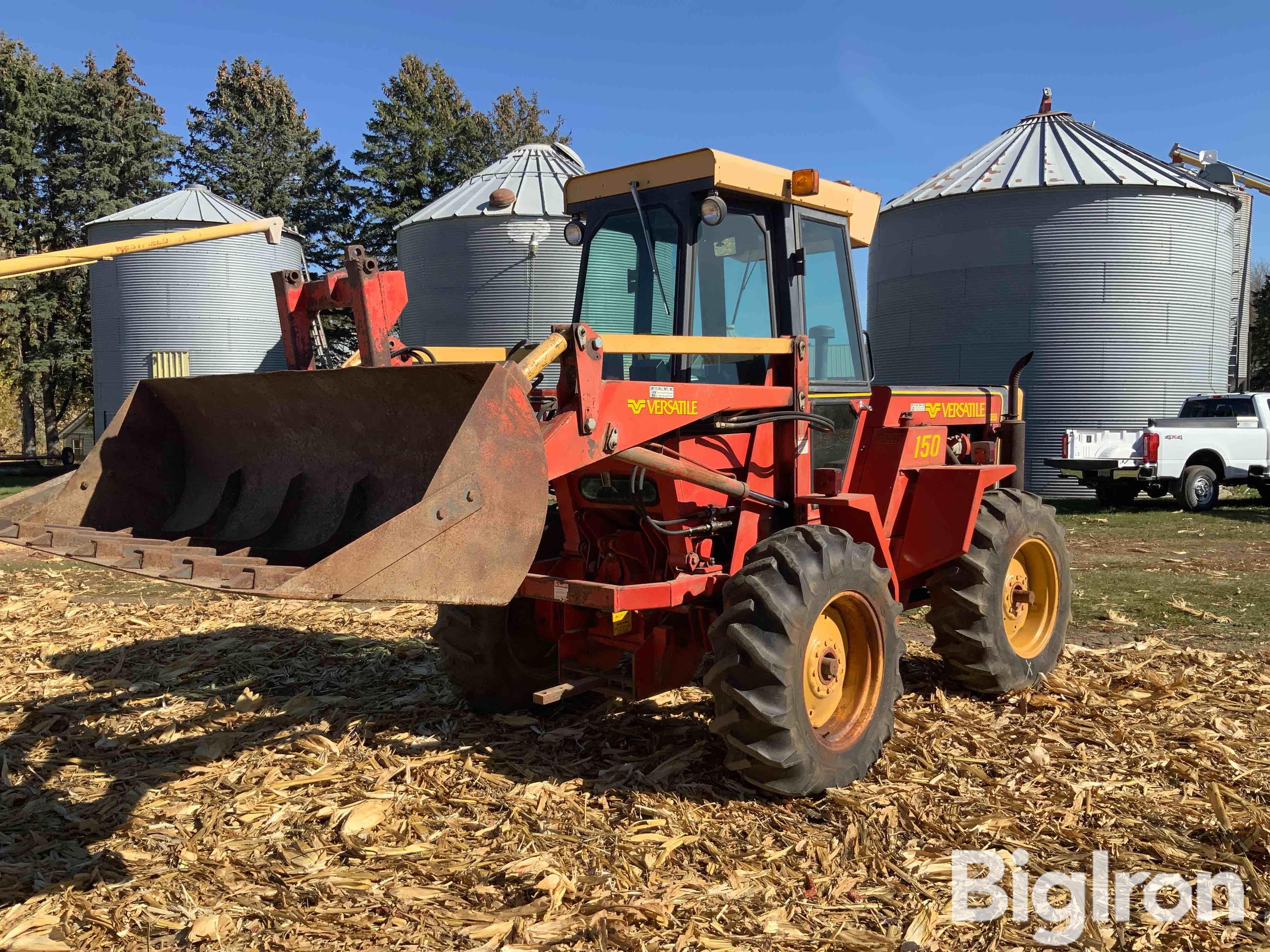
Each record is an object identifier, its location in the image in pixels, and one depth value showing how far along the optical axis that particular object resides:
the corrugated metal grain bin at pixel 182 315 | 24.31
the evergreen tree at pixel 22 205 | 33.09
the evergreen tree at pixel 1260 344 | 37.62
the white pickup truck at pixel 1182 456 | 17.08
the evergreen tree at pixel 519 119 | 49.19
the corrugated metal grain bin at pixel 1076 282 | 19.55
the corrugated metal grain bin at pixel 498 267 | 21.59
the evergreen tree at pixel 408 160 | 37.09
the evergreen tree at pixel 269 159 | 39.97
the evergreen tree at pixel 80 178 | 34.03
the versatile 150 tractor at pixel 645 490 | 3.94
